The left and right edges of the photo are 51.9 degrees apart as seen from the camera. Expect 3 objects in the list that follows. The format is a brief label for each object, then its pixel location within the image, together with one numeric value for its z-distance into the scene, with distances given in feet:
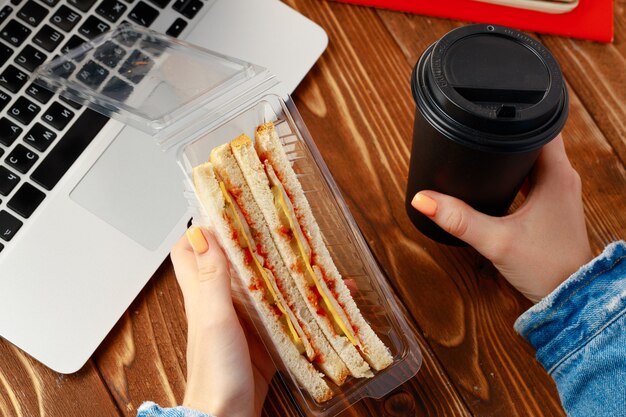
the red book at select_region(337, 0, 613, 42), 3.96
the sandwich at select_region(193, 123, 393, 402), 2.97
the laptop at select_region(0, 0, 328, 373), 3.23
